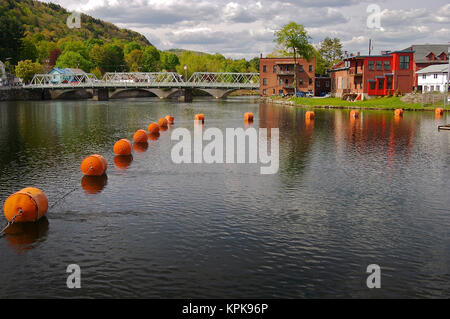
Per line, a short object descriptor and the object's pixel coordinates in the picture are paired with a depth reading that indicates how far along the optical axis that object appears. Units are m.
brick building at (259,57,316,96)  157.62
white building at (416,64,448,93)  104.19
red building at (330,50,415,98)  114.38
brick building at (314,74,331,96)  163.38
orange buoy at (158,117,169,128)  70.88
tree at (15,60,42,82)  178.91
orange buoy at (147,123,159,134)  61.11
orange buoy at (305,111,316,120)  82.31
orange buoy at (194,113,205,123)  79.84
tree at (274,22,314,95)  137.12
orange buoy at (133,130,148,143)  51.86
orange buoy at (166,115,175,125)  77.06
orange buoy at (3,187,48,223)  22.81
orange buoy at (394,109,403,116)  83.88
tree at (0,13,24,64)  173.88
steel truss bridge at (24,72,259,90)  166.75
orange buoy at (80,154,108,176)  33.38
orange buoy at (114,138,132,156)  42.78
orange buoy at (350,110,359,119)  83.57
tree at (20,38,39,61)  195.39
